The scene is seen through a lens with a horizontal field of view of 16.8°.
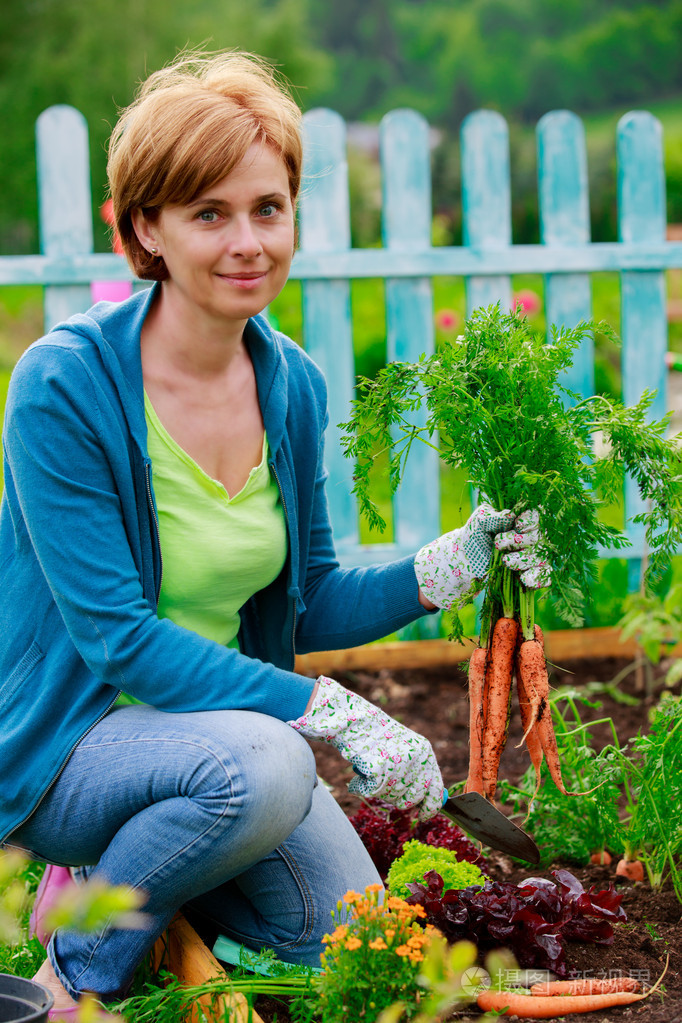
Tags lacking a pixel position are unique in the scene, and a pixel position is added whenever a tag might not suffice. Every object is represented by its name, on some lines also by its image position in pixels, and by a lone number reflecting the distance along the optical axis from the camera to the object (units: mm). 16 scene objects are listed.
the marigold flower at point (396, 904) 1994
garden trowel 2192
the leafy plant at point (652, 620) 2782
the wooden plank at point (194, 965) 2049
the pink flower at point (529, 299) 4489
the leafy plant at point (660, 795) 2211
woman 2091
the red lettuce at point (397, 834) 2254
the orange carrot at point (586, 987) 2076
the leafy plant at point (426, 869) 2157
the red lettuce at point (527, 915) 2093
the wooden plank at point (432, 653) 3074
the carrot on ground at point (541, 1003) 2057
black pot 1867
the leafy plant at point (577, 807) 2302
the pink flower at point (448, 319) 6186
